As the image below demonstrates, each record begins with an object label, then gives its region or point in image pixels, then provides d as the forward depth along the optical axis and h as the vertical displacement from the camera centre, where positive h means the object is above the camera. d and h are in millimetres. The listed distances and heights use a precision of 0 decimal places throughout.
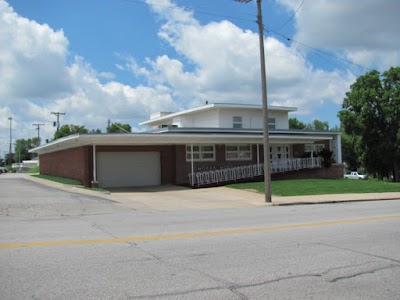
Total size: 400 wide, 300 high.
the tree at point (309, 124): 85062 +7324
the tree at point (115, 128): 80106 +6172
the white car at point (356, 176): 61425 -2708
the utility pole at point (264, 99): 19000 +2587
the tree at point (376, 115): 44906 +4287
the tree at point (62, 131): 75438 +5262
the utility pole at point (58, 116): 77669 +8105
